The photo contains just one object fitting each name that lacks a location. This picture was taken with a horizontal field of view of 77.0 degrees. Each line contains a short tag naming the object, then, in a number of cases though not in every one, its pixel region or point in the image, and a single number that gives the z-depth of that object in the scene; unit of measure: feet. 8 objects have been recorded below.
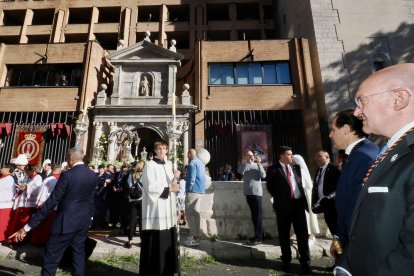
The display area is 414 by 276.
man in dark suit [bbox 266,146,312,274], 14.60
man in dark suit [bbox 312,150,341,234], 11.97
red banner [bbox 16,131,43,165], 50.06
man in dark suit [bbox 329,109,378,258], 7.46
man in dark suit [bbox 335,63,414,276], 3.81
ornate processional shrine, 49.21
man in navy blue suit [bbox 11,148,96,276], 11.53
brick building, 49.90
